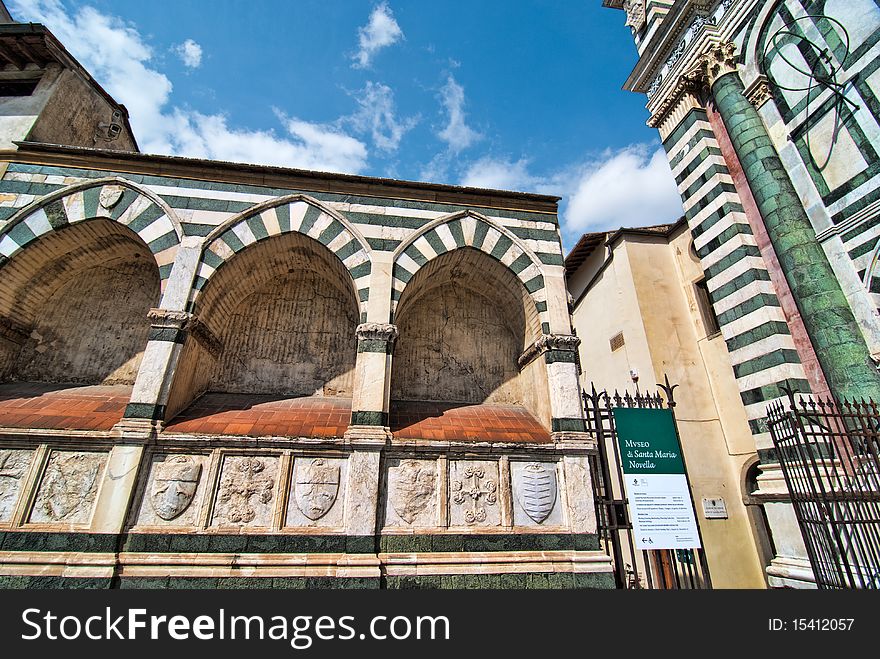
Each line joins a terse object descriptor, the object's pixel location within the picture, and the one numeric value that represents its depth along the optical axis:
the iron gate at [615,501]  5.32
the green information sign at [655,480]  5.20
